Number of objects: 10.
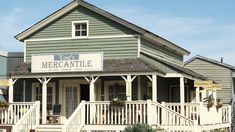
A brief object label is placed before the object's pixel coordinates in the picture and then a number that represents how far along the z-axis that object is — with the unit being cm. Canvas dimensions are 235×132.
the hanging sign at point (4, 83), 2545
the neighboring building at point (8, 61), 2881
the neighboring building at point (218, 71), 4225
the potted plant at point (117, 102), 2228
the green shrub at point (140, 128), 1918
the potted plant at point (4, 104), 2390
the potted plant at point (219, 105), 2827
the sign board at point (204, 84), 2370
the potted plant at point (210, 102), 2572
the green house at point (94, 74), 2241
